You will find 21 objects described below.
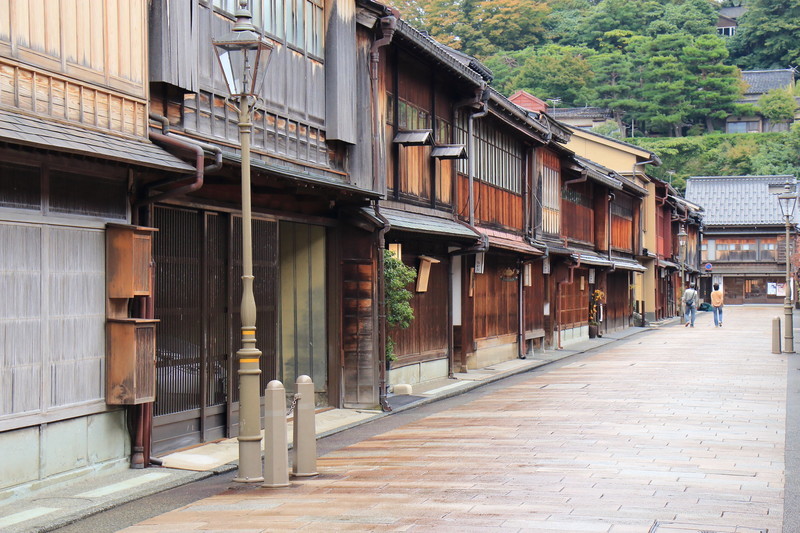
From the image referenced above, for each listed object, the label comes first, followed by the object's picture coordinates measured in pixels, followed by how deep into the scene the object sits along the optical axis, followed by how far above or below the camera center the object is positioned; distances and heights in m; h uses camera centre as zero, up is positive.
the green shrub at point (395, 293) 17.78 -0.04
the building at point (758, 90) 96.88 +19.89
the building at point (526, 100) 48.19 +9.33
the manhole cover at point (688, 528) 7.91 -1.94
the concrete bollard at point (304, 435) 10.66 -1.56
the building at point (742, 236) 82.44 +4.31
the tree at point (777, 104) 94.19 +17.44
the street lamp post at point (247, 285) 10.27 +0.08
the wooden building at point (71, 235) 9.52 +0.63
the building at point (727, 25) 117.81 +31.39
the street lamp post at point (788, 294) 30.39 -0.25
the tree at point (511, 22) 95.44 +26.51
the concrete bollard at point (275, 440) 10.02 -1.51
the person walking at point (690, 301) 47.59 -0.66
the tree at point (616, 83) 91.38 +19.34
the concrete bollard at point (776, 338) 30.21 -1.58
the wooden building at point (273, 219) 12.20 +1.08
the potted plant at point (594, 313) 41.06 -1.04
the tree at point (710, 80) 89.00 +19.15
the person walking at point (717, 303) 45.81 -0.75
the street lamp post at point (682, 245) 60.84 +2.73
